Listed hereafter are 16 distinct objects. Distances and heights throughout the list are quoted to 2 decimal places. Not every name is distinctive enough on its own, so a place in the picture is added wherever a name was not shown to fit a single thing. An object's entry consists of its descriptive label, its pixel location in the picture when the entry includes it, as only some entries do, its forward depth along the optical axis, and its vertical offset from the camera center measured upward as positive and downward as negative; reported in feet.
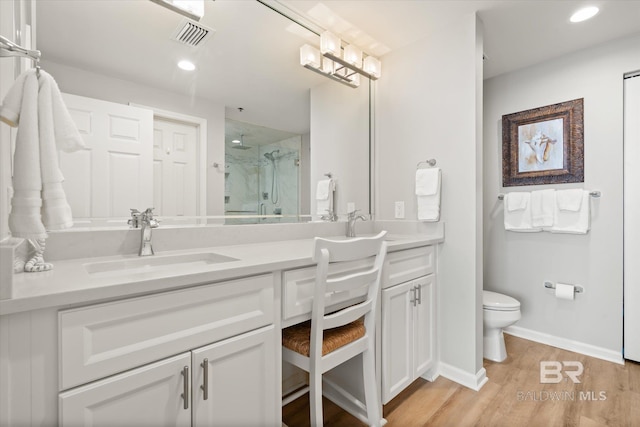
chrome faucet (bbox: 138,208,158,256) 4.02 -0.24
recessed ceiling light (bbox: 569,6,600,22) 6.02 +4.10
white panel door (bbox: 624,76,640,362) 6.70 -0.15
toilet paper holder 7.45 -1.92
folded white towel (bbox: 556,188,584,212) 7.18 +0.33
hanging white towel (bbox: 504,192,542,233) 7.95 -0.04
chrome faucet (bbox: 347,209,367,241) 6.99 -0.24
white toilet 6.89 -2.50
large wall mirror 3.95 +1.71
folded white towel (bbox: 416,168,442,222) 6.48 +0.34
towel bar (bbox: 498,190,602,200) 7.14 +0.46
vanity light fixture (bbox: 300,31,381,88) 6.55 +3.53
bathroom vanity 2.18 -1.12
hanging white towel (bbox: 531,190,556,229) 7.61 +0.14
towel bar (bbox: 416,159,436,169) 6.72 +1.16
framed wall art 7.51 +1.81
